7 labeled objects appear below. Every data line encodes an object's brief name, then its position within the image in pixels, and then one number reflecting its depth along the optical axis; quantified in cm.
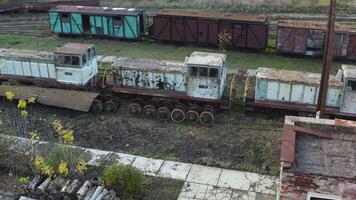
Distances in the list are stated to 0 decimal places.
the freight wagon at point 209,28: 3058
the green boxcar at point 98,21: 3291
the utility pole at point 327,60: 1667
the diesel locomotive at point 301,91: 2066
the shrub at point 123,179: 1633
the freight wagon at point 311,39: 2892
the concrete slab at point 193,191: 1706
